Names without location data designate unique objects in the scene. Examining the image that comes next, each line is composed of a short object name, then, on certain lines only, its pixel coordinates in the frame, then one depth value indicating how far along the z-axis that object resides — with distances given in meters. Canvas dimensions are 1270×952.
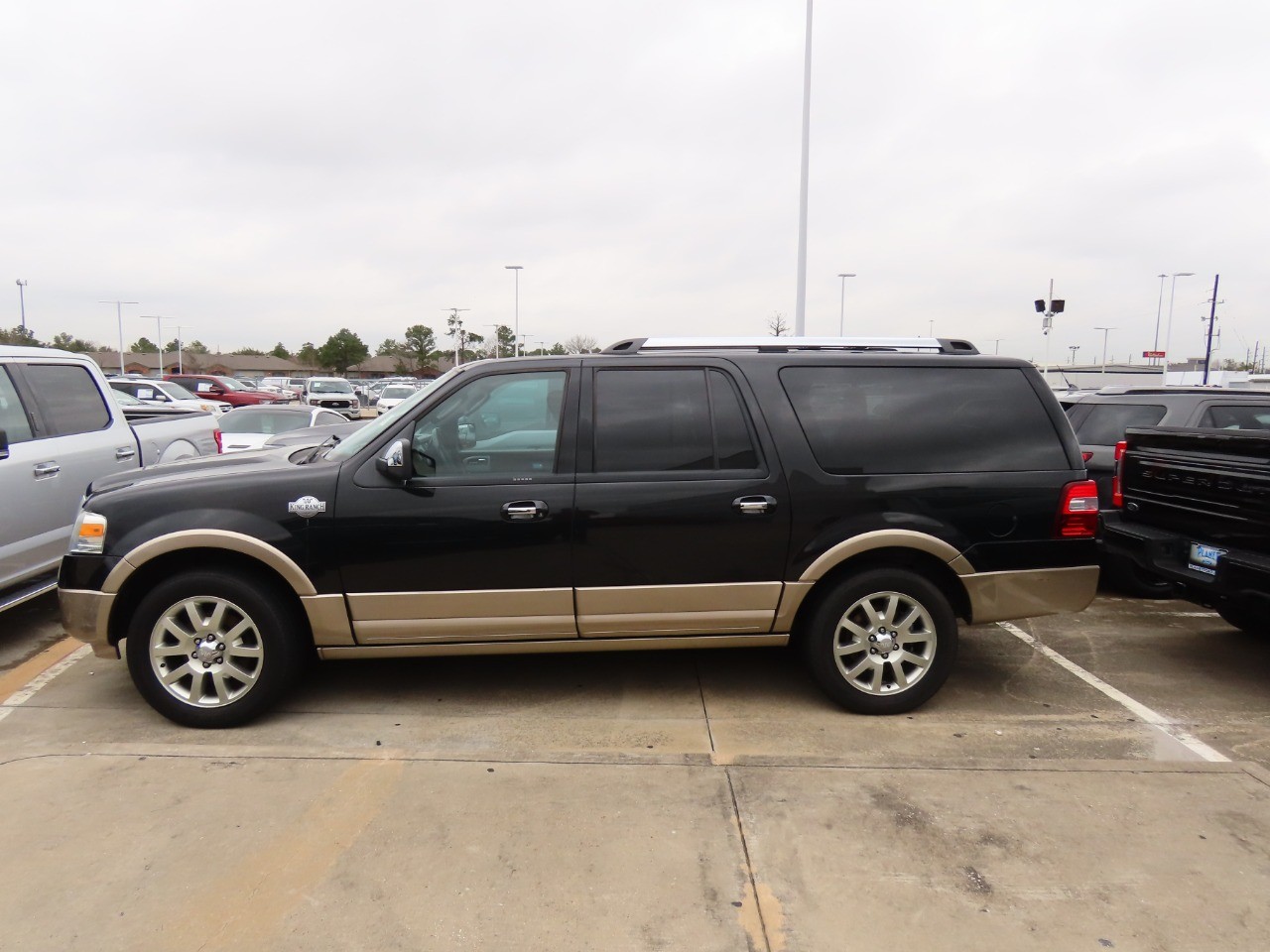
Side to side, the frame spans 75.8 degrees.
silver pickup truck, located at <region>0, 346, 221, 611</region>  5.18
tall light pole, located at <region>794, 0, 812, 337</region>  14.88
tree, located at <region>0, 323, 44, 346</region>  63.21
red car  30.14
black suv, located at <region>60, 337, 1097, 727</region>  3.96
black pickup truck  4.37
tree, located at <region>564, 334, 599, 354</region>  51.06
